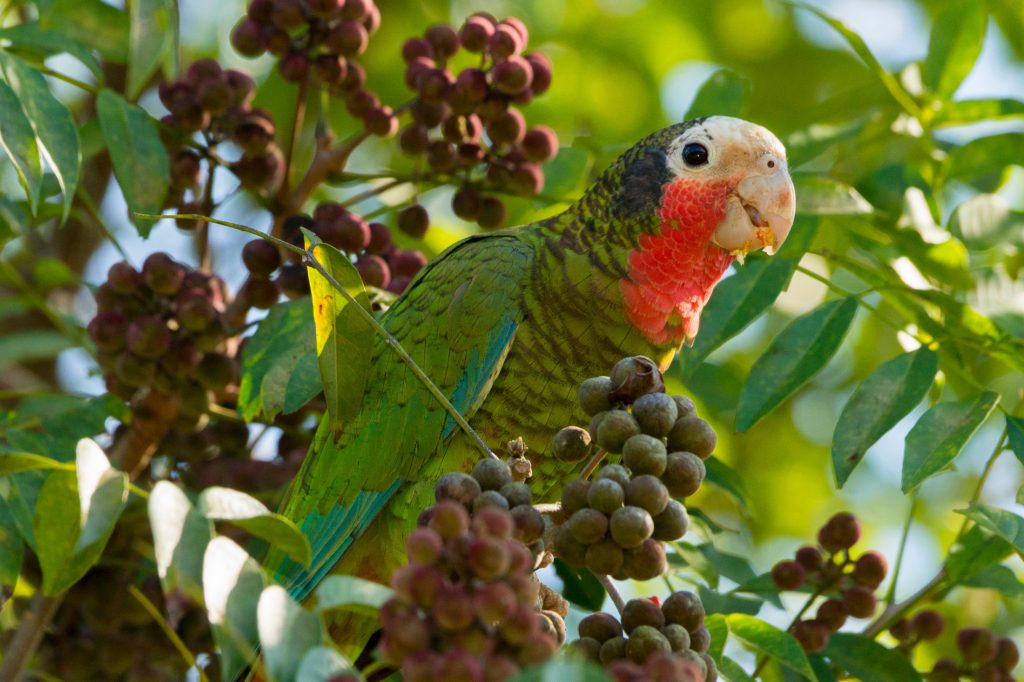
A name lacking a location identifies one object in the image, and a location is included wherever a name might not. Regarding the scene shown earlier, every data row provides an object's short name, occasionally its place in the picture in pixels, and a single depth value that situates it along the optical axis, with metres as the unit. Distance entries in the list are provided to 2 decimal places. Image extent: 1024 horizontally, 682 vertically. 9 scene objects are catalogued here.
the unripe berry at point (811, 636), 4.89
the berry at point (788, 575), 5.04
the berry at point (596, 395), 3.42
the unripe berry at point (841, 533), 5.17
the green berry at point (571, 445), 3.50
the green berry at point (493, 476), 3.32
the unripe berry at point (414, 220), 6.04
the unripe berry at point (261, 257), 5.46
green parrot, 4.95
